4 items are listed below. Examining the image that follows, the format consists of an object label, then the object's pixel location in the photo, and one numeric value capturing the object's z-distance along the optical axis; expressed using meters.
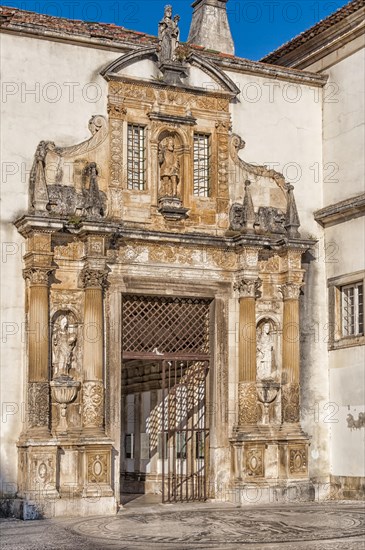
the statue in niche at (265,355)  18.17
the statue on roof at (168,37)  17.89
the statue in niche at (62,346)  16.55
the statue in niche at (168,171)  17.77
